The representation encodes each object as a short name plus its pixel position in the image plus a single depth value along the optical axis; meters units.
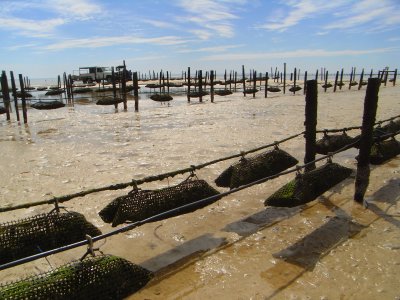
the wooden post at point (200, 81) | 28.88
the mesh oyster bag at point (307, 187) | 5.52
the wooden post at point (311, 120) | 7.05
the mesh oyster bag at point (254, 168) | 6.32
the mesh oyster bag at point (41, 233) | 4.01
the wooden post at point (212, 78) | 27.30
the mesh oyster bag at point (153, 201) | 4.80
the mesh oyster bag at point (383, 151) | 8.01
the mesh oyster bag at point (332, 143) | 8.45
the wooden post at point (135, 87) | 22.97
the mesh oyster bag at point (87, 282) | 3.10
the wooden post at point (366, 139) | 6.46
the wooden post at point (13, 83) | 20.65
